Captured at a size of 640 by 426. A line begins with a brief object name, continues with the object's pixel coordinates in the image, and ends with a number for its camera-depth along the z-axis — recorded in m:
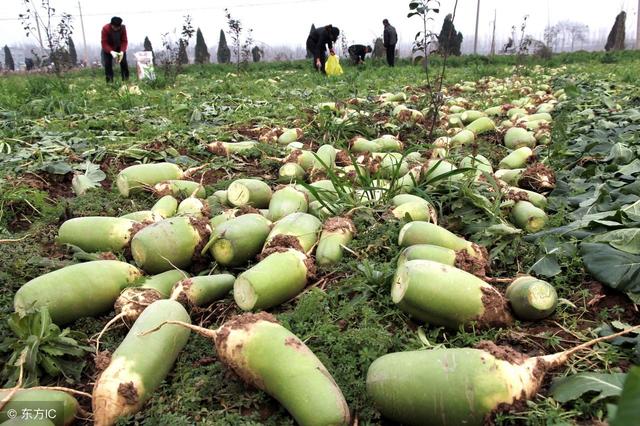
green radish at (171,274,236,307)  2.50
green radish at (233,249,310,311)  2.40
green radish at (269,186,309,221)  3.29
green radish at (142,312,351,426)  1.77
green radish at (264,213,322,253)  2.77
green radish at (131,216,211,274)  2.72
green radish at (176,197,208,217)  3.25
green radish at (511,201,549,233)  3.08
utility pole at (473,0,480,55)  29.50
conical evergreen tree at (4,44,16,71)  46.03
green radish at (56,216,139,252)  2.98
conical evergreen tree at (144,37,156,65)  45.14
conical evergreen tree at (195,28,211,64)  42.78
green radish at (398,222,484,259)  2.70
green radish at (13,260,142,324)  2.34
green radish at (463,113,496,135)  5.86
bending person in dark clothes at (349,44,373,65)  19.48
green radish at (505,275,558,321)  2.24
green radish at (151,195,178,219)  3.42
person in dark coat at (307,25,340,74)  16.27
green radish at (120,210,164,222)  3.22
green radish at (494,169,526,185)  3.92
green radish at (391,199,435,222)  3.11
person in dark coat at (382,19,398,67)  19.12
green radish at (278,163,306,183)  4.16
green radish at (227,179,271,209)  3.58
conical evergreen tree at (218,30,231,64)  43.16
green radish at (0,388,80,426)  1.79
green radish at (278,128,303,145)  5.48
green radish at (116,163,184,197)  3.90
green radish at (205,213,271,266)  2.84
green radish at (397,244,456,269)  2.51
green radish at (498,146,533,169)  4.48
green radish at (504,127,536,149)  5.22
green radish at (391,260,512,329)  2.20
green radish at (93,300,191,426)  1.87
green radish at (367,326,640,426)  1.72
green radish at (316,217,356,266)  2.83
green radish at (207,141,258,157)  5.09
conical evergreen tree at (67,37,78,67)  37.52
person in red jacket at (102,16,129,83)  13.40
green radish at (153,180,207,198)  3.81
